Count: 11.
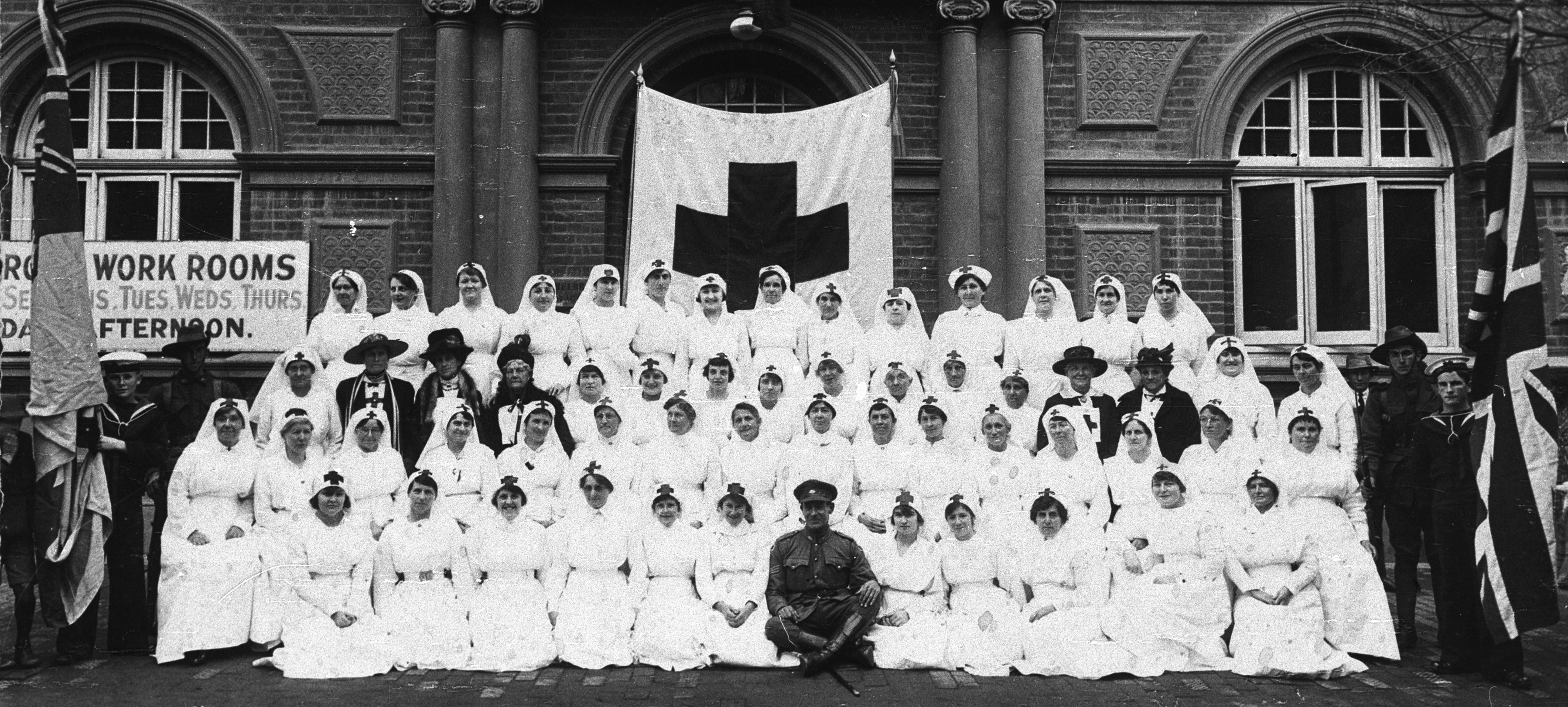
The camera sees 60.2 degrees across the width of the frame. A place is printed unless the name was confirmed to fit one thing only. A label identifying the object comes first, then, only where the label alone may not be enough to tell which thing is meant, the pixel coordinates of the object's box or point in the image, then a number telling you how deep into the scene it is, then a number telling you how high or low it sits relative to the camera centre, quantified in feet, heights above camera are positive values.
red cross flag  36.42 +5.43
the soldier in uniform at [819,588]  25.23 -3.74
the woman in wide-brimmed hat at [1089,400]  30.45 -0.17
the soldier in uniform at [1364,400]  29.81 -0.17
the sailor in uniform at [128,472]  26.37 -1.55
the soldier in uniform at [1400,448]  27.43 -1.22
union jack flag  22.53 -0.18
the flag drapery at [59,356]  24.91 +0.73
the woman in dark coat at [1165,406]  30.14 -0.29
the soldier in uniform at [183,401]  27.86 -0.12
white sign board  37.55 +2.84
